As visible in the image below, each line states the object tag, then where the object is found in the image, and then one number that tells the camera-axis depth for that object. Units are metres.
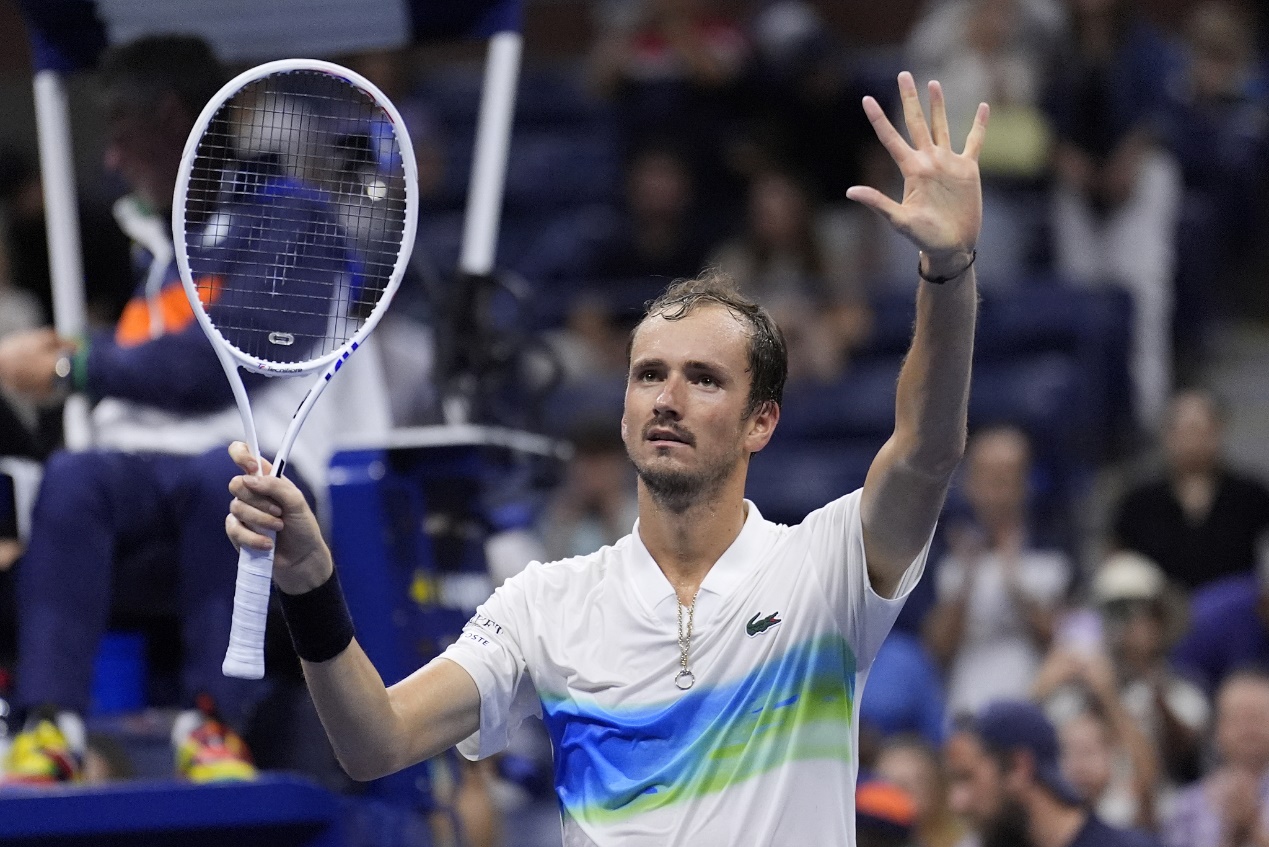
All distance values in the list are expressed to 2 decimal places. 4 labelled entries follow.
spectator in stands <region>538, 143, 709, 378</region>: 18.86
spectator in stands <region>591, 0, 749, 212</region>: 20.19
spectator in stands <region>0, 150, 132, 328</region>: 19.31
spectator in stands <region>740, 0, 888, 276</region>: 19.44
